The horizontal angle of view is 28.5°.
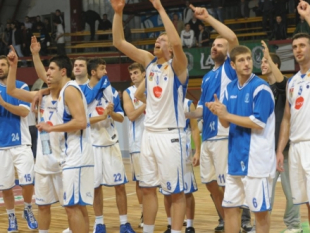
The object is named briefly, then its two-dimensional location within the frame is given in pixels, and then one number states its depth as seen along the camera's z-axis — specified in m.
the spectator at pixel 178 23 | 20.55
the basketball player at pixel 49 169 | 6.65
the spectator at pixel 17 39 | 24.58
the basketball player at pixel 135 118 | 8.47
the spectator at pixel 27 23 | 25.31
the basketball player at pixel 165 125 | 6.60
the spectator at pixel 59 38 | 23.90
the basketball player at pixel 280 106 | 7.10
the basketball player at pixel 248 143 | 5.78
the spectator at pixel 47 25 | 24.53
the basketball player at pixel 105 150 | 8.09
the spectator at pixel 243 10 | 19.91
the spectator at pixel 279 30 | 17.92
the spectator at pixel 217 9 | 19.64
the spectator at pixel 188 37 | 19.72
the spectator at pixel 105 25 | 23.62
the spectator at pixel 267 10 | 18.59
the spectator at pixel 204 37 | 19.48
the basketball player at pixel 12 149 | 8.37
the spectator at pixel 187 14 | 21.49
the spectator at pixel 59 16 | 24.50
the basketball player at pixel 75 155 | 6.18
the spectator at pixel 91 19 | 23.98
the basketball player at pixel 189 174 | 7.41
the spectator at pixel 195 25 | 19.98
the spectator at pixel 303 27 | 16.48
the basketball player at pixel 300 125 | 6.20
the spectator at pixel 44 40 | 24.06
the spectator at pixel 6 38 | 24.56
